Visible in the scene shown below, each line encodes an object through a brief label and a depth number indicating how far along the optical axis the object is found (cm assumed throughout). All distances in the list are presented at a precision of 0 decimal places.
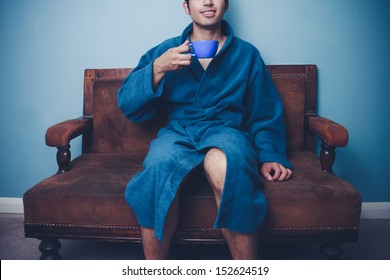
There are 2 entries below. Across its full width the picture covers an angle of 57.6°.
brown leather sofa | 131
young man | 120
